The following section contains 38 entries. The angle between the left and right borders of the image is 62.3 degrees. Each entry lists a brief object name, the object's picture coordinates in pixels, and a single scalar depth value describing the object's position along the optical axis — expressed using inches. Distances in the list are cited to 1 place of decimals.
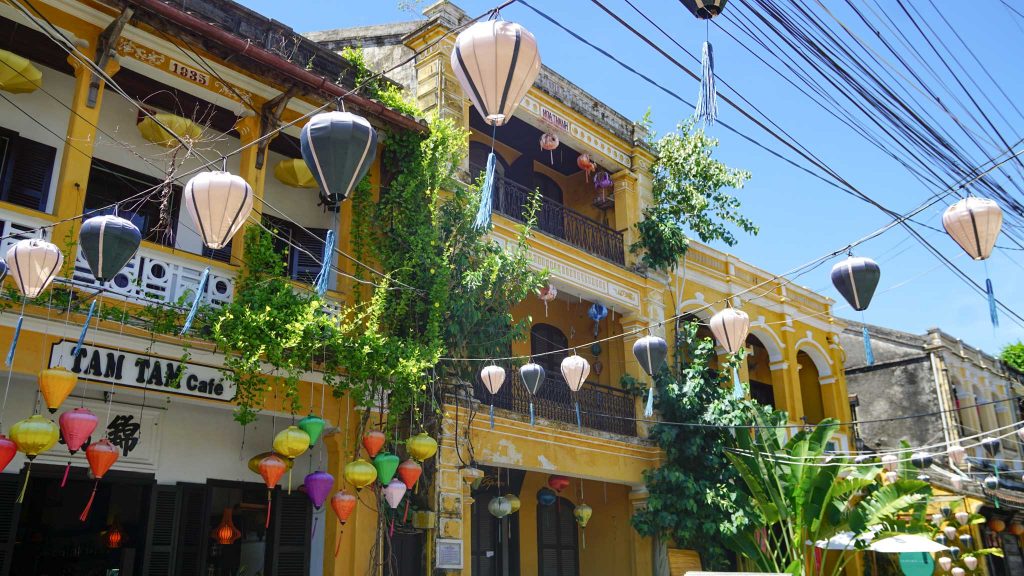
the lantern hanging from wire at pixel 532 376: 422.3
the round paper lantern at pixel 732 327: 410.0
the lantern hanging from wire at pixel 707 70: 226.8
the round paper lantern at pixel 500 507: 478.6
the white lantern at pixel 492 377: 404.5
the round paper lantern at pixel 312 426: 333.1
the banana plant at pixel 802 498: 519.2
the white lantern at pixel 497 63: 216.5
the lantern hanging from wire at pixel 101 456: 295.4
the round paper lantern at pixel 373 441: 353.1
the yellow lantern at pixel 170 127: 367.9
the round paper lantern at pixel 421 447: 370.0
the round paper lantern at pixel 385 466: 352.5
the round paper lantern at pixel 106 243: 275.0
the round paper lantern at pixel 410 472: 366.9
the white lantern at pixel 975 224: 293.1
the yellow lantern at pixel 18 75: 333.7
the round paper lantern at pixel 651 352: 432.1
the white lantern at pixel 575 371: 437.7
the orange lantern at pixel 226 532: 385.1
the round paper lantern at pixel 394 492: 358.0
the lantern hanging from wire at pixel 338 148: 233.9
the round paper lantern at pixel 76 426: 286.5
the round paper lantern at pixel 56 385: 277.7
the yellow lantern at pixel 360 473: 342.0
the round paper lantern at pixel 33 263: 273.9
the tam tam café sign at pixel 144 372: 303.4
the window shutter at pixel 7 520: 316.5
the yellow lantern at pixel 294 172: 412.8
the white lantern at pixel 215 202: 270.1
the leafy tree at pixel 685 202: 568.1
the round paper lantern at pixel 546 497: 515.2
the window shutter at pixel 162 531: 345.4
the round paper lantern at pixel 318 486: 343.6
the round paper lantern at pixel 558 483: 508.7
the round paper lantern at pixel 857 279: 317.7
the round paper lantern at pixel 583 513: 523.8
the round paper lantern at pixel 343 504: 345.1
